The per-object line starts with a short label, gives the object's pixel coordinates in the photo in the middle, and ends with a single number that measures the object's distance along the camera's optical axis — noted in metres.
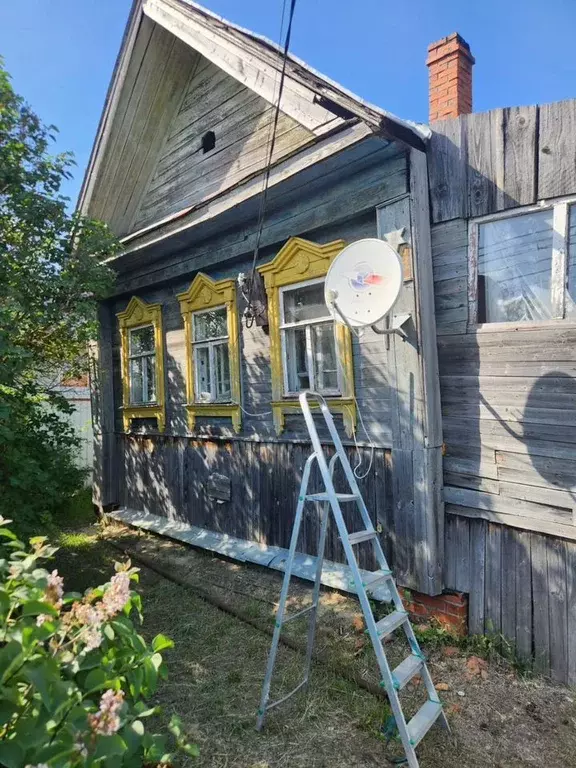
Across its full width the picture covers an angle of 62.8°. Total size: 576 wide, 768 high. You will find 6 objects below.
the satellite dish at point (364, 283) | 3.51
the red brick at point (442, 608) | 3.88
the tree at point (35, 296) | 4.47
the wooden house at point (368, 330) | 3.55
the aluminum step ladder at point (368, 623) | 2.42
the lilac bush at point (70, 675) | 1.39
